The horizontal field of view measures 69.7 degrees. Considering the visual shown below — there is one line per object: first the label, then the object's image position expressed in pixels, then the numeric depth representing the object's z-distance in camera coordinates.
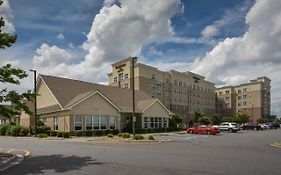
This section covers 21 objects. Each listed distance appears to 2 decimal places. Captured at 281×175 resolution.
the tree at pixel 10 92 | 9.61
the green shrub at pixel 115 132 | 27.21
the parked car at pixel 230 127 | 34.74
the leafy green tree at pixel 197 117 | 49.83
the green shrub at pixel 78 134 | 24.27
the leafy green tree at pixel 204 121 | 48.29
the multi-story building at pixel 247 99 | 80.82
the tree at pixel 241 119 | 65.17
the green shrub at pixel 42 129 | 25.49
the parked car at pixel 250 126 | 44.46
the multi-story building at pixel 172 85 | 51.86
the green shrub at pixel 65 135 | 22.25
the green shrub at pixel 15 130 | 25.11
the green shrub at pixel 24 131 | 25.06
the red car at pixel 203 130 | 28.42
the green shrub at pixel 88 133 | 24.78
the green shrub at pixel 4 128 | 26.30
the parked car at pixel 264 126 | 47.36
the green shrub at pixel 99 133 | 25.78
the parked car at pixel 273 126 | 52.65
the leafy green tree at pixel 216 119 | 63.22
